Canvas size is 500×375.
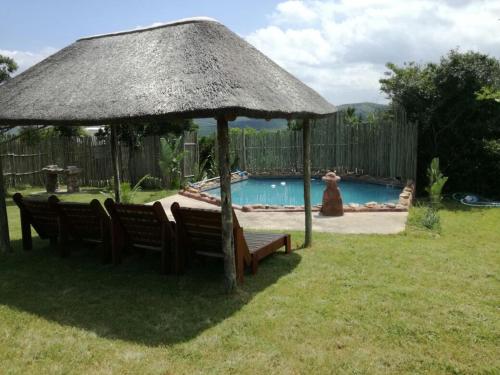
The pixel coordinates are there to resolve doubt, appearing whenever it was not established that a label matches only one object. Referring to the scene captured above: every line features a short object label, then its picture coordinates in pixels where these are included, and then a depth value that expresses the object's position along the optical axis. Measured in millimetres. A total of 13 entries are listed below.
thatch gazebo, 4562
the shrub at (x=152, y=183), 14344
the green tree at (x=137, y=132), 15000
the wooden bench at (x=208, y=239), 5043
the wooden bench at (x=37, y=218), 6195
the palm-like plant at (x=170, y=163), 13855
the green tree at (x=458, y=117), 11898
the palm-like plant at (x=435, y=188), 8820
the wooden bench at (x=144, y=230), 5363
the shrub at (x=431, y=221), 7922
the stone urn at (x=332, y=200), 9359
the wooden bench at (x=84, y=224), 5781
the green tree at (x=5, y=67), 13836
